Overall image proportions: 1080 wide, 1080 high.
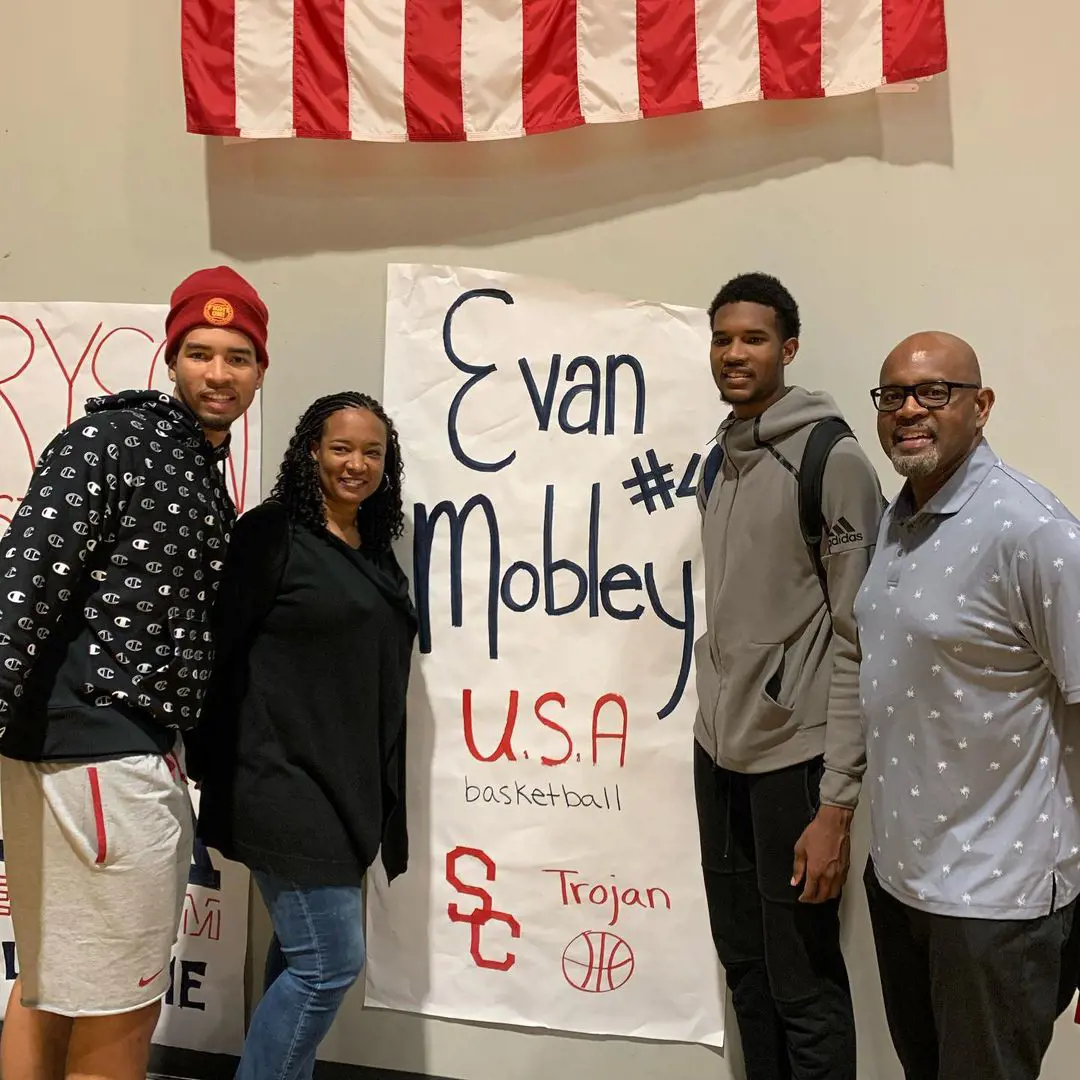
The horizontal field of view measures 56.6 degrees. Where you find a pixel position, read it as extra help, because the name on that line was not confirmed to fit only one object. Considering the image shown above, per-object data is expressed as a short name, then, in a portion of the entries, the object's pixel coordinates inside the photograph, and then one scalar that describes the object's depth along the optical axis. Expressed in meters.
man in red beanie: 1.23
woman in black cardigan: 1.46
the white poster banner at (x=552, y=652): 1.78
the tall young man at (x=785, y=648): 1.39
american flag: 1.64
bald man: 1.14
